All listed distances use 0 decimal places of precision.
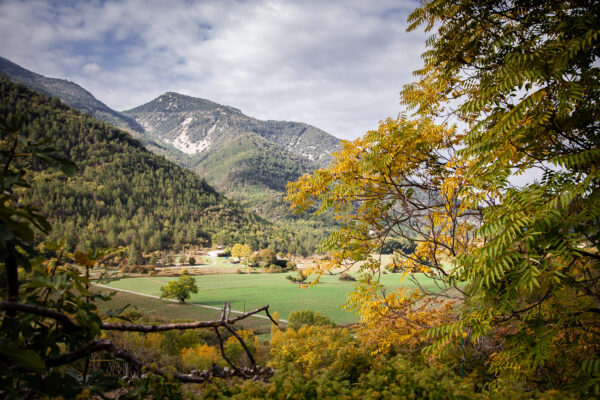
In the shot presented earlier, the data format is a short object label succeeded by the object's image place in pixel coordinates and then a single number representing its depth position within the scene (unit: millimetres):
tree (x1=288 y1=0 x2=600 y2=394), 3148
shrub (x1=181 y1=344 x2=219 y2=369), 22016
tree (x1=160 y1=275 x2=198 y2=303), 53869
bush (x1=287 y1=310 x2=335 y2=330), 37344
